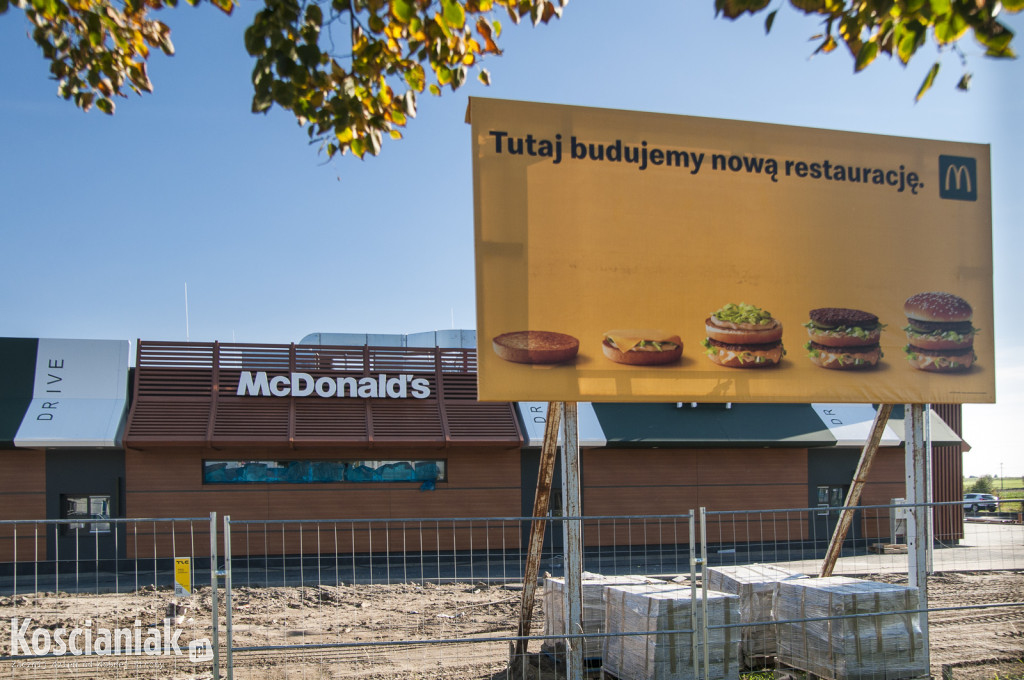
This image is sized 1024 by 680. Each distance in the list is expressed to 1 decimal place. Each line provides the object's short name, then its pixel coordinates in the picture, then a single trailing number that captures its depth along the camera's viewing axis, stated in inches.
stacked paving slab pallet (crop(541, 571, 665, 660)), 334.0
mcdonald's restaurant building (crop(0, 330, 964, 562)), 676.7
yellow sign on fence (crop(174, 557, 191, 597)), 299.1
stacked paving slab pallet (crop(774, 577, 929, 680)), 297.9
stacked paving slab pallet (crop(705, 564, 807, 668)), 328.3
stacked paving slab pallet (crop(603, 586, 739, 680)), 288.8
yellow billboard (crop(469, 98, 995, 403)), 298.0
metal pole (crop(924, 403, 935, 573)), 532.2
